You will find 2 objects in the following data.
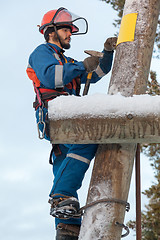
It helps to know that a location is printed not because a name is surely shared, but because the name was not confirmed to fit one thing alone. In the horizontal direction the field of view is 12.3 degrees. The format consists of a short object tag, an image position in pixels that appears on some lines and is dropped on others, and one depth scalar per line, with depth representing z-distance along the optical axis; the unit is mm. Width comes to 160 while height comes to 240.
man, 5667
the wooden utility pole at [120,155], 5072
